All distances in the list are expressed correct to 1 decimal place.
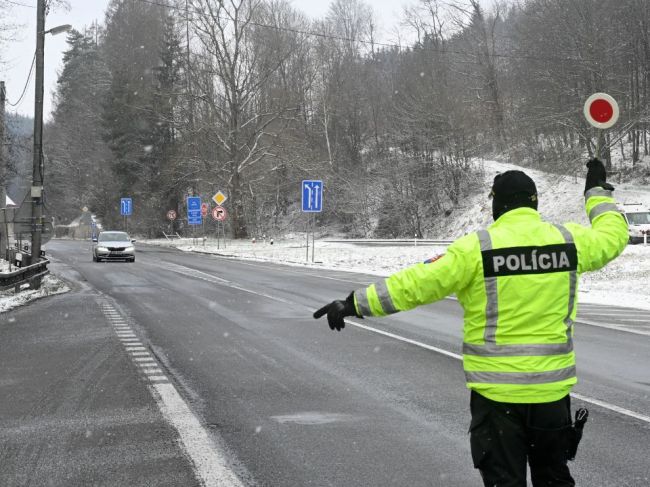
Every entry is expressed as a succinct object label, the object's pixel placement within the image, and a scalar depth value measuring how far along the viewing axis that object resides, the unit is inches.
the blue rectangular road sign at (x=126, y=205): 2492.6
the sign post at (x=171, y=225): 2687.0
